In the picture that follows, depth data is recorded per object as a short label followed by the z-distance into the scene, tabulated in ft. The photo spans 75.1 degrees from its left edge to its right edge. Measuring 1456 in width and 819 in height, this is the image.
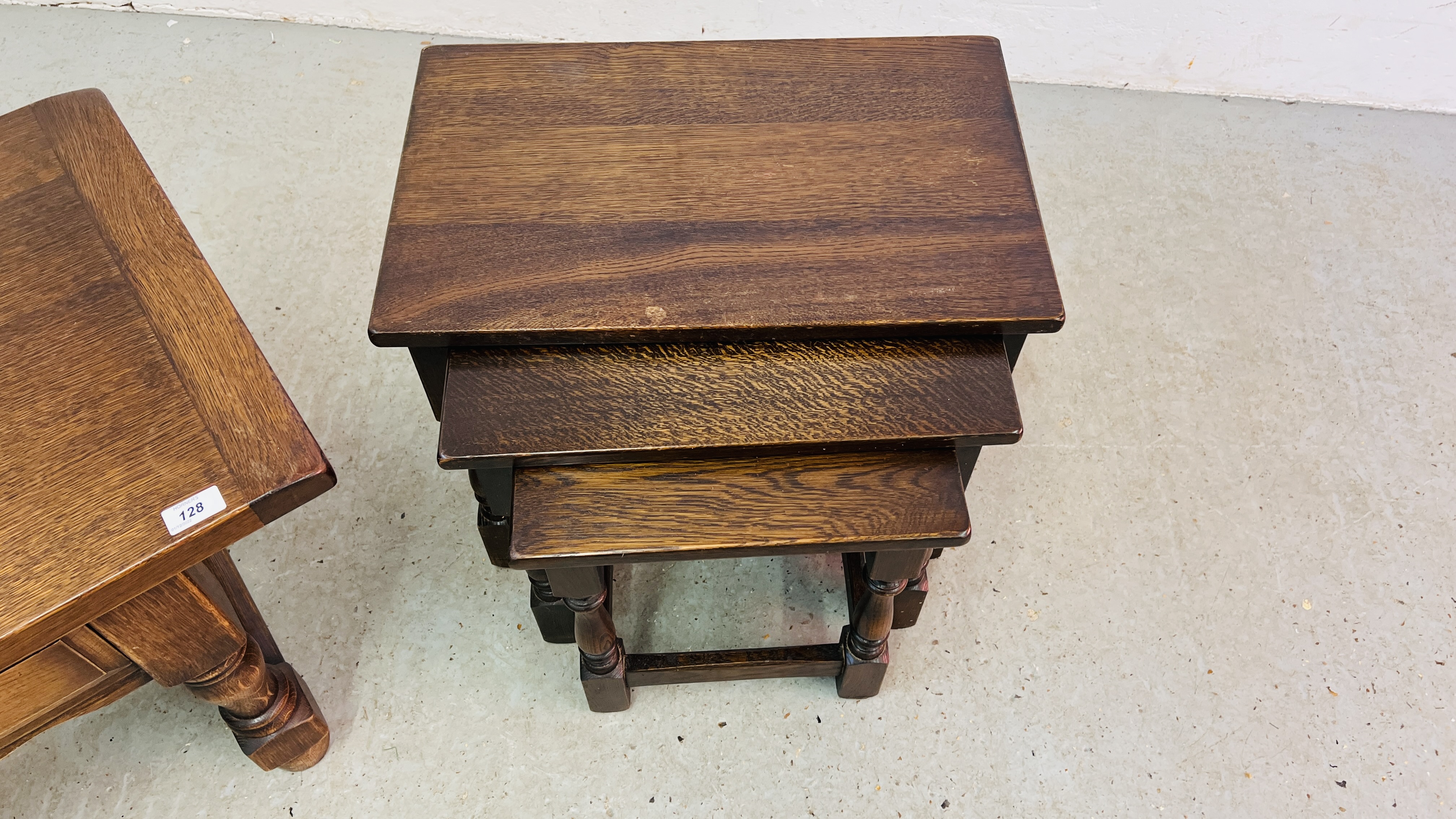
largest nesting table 3.40
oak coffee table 2.82
